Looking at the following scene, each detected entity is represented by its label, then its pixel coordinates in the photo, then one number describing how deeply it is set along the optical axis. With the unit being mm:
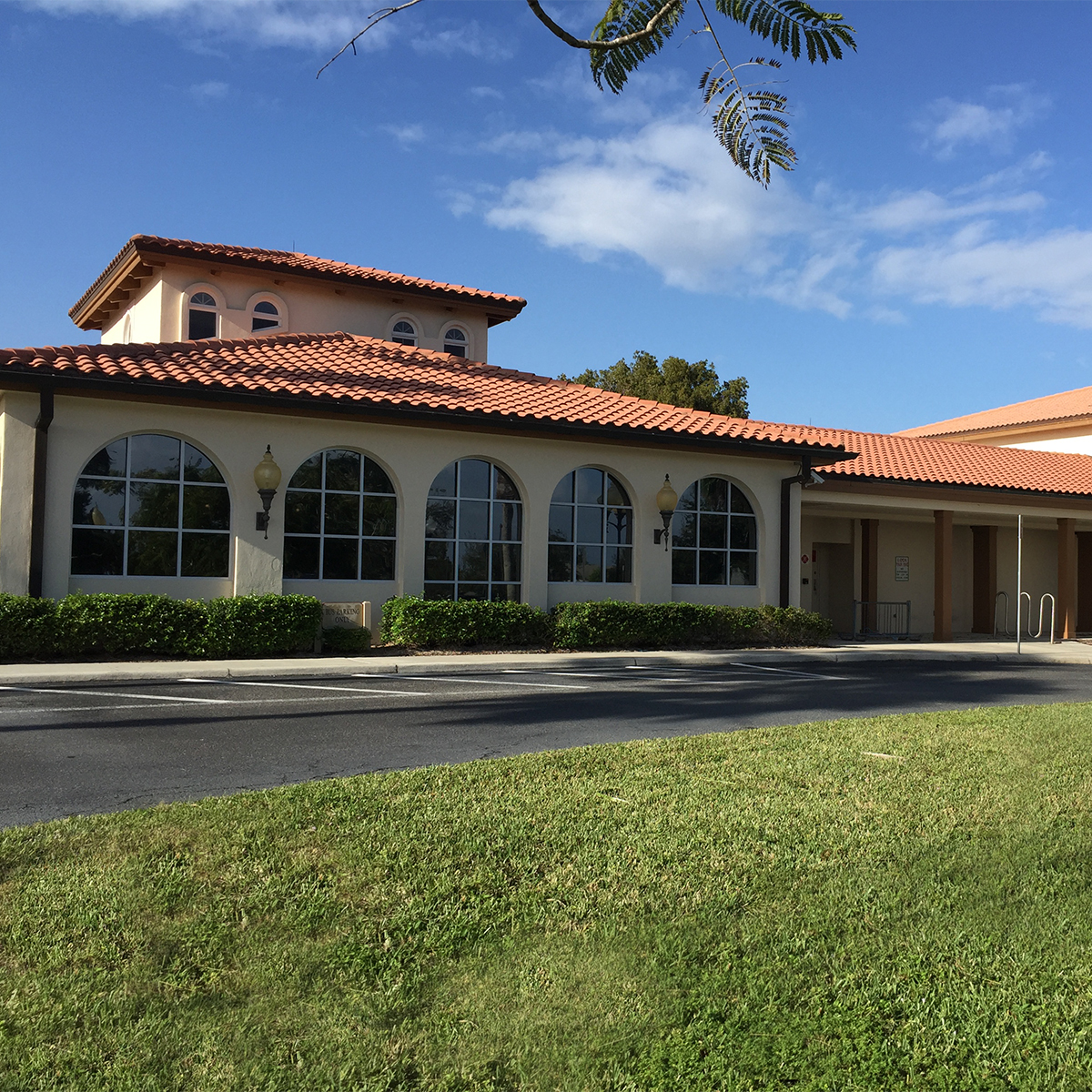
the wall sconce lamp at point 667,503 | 18469
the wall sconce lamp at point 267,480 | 15398
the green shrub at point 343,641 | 15484
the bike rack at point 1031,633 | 24380
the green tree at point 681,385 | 41312
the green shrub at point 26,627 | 13117
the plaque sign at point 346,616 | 15797
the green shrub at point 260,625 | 14391
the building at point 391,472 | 14844
